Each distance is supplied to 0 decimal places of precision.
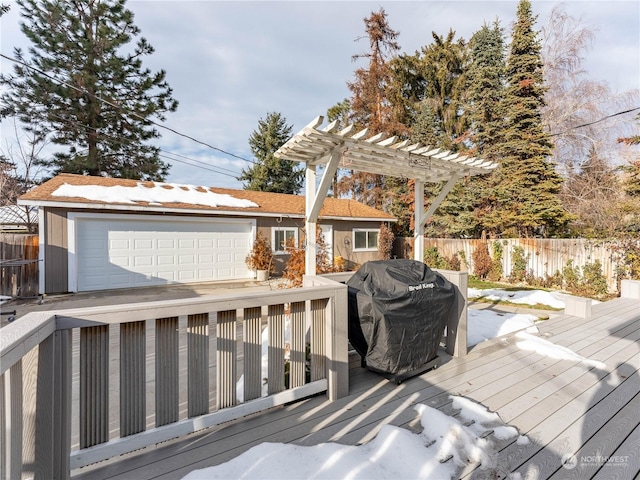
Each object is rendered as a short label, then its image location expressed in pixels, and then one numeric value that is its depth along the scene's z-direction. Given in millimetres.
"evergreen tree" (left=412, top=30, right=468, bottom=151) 15234
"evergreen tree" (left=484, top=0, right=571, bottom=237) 10586
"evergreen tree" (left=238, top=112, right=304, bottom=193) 19281
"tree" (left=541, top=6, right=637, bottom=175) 12398
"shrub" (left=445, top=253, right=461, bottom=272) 11711
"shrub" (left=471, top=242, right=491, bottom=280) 10492
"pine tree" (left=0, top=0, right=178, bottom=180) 11375
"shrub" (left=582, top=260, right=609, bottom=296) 7602
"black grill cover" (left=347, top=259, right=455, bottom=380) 2357
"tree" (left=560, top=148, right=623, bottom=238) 10117
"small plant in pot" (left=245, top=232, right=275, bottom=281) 9742
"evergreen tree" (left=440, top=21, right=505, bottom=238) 12102
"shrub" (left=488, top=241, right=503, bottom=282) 10266
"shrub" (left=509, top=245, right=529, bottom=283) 9578
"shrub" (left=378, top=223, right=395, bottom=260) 13086
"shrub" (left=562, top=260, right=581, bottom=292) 8109
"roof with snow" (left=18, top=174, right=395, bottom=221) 7465
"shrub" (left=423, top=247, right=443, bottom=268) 12328
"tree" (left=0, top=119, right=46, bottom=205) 11977
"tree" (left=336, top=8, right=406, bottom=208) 14609
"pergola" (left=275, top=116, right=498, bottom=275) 3055
